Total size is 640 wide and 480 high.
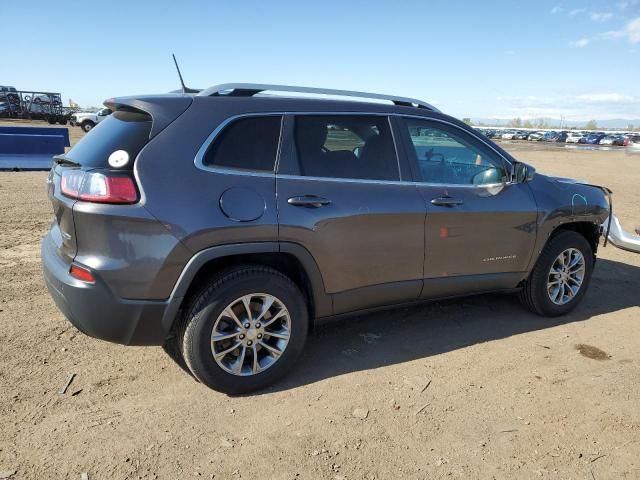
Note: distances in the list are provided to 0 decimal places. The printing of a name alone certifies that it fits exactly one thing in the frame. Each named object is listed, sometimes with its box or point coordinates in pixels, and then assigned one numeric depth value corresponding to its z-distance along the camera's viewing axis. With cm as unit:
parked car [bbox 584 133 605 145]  6397
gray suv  285
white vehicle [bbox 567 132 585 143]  6816
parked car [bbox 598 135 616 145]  6138
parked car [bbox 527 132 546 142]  6969
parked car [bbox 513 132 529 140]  7225
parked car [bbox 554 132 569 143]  6806
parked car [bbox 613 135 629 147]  5895
